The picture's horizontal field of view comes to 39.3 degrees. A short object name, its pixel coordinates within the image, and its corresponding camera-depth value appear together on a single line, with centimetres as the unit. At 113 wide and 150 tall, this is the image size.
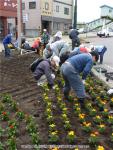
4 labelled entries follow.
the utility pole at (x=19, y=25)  928
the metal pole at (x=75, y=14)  1010
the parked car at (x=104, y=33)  2133
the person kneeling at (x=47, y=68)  393
